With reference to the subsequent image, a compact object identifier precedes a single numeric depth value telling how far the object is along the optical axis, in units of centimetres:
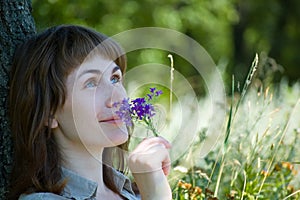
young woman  351
